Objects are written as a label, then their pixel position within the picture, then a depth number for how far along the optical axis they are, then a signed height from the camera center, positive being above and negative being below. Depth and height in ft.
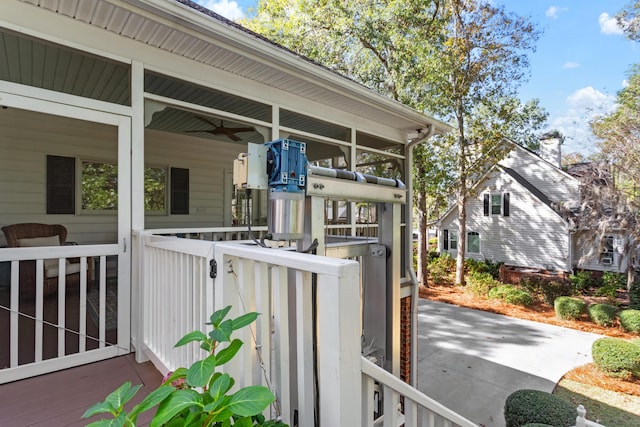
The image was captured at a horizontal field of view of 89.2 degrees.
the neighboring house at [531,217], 46.75 +0.01
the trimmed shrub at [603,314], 31.17 -9.43
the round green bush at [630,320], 29.16 -9.43
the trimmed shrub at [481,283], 40.88 -8.74
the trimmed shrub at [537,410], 13.56 -8.37
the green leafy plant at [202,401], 2.77 -1.63
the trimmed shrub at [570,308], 32.32 -9.20
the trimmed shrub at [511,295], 37.22 -9.17
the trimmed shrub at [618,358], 21.39 -9.47
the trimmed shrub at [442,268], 48.19 -7.99
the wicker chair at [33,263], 12.34 -1.80
